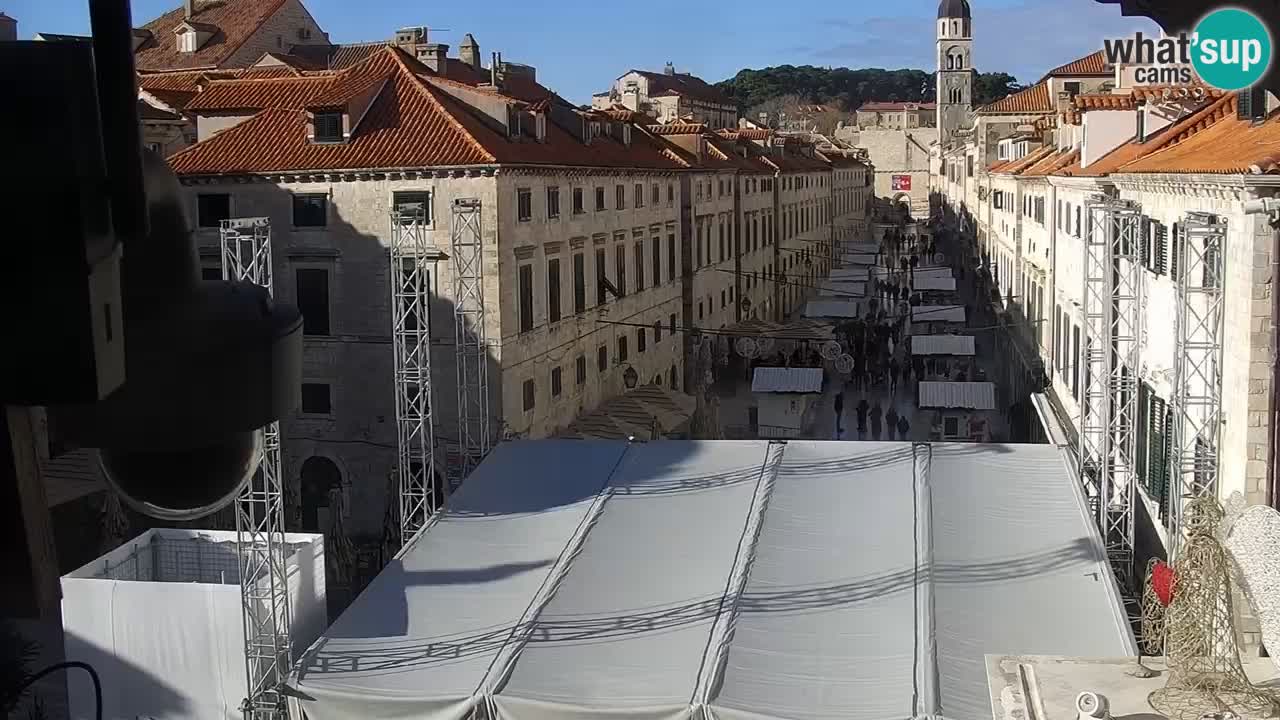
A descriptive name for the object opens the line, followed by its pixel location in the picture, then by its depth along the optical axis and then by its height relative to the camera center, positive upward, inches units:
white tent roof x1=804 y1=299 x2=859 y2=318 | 1835.6 -144.5
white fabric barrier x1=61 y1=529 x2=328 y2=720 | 601.6 -193.7
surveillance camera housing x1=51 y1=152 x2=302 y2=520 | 57.9 -6.0
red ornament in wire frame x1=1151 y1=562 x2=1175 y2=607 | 465.4 -140.2
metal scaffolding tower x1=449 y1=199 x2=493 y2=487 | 808.9 -86.9
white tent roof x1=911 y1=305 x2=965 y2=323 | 1689.2 -144.7
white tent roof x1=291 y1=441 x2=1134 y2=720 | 460.8 -158.9
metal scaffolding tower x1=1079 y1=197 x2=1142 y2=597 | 634.2 -95.7
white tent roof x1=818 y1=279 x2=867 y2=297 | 2148.5 -141.7
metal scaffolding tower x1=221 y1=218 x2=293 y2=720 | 566.3 -166.9
